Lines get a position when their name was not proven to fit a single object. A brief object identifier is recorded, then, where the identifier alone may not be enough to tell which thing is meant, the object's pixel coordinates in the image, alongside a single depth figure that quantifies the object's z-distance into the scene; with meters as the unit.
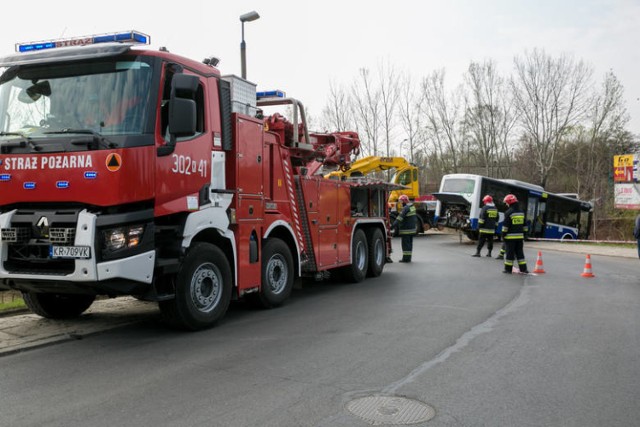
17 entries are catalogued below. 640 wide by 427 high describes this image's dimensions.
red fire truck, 5.55
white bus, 23.70
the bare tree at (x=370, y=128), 46.62
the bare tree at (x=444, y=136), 48.59
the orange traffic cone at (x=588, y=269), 12.61
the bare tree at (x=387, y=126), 46.66
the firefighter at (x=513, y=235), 12.80
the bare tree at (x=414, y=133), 47.97
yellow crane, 26.09
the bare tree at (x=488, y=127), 47.12
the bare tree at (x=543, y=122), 43.41
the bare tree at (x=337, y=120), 46.72
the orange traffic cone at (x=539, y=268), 13.13
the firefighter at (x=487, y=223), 16.95
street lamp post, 15.80
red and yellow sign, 30.89
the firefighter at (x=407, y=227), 15.73
